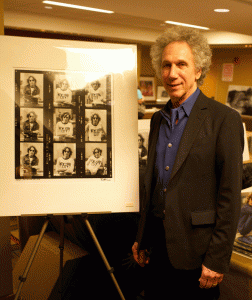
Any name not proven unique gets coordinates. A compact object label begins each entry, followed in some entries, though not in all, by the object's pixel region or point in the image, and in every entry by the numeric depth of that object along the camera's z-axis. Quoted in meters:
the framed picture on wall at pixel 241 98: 5.01
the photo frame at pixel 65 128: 1.43
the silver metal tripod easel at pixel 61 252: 1.39
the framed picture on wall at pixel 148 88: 7.45
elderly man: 1.13
